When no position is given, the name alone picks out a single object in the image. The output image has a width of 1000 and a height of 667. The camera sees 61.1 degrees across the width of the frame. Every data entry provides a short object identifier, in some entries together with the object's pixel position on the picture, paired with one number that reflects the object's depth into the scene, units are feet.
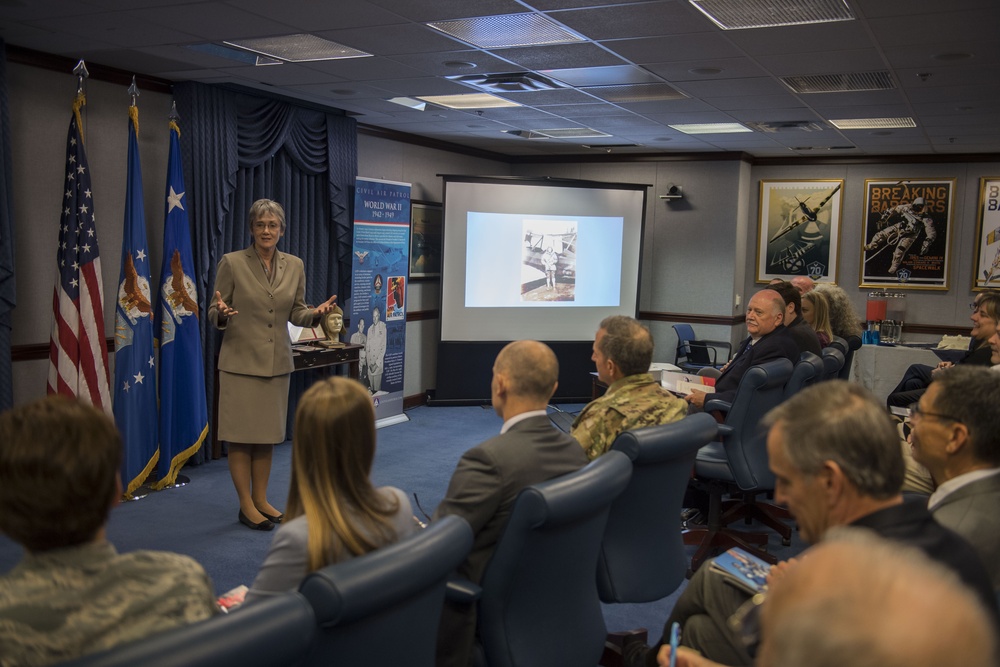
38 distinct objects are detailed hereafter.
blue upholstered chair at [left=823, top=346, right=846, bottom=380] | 16.31
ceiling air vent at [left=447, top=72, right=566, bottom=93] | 17.28
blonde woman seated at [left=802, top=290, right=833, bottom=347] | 19.45
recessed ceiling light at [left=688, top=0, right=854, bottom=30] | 11.75
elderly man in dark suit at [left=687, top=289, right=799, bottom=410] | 14.94
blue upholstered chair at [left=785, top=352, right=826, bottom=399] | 14.53
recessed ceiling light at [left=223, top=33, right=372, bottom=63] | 14.87
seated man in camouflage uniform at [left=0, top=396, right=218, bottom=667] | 4.37
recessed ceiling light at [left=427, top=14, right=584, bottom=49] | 12.88
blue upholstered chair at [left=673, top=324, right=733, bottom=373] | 28.78
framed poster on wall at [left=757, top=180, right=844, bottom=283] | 30.37
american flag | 15.49
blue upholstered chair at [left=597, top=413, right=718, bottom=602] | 9.14
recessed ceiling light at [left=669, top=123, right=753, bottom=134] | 23.75
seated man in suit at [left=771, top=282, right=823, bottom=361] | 16.43
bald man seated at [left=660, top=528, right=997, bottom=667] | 2.22
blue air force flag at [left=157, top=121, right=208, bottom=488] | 17.38
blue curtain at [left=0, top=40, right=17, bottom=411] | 14.53
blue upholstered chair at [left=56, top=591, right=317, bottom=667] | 3.76
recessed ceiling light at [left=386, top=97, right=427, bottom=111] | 20.51
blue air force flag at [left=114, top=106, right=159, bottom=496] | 16.47
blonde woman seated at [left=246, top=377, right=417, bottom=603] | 5.78
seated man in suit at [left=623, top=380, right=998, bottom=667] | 5.23
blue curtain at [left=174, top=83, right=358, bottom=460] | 18.49
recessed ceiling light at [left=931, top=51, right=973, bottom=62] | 14.02
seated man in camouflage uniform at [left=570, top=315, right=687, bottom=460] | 9.95
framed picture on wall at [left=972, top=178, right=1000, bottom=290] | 28.14
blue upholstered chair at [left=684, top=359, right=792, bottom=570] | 13.48
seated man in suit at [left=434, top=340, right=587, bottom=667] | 7.32
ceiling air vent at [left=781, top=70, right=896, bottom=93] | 16.42
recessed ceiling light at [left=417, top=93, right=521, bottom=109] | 20.41
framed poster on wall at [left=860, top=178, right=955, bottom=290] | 28.86
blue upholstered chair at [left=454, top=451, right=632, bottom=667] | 6.95
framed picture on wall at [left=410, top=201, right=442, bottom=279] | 26.94
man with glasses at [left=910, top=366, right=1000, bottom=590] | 6.56
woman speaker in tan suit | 14.75
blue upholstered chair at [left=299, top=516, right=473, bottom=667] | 4.75
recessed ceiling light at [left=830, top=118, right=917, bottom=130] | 22.02
